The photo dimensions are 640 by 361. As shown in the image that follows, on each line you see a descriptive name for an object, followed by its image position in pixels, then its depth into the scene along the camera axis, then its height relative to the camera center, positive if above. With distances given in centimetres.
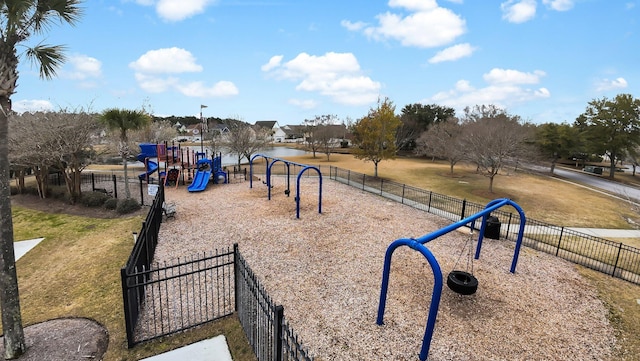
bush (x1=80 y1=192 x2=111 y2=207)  1551 -420
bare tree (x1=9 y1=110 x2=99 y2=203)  1409 -121
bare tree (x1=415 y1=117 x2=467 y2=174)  3498 -2
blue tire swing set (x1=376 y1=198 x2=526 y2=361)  553 -275
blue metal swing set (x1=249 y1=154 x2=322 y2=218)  1757 -341
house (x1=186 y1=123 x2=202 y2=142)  9542 -316
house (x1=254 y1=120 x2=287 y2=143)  10959 -142
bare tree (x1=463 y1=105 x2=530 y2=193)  2309 -19
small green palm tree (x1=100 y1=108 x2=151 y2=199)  1559 +4
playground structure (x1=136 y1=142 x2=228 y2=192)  2020 -318
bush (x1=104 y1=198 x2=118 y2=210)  1503 -421
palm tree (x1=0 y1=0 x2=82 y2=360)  448 +49
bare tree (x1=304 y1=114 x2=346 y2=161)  5225 -31
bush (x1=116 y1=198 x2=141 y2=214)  1454 -418
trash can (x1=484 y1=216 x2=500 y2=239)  1220 -349
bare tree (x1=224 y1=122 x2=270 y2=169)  3484 -148
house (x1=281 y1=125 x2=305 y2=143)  8608 -111
